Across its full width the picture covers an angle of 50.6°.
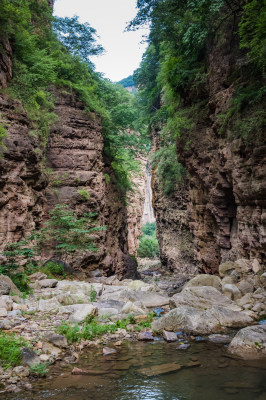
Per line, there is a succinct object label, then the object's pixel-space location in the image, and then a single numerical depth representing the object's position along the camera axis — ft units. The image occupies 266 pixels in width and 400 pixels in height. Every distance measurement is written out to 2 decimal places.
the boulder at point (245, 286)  31.19
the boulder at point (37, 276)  35.80
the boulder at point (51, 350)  16.28
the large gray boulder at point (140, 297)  31.35
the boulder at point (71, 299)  27.26
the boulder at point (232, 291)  30.39
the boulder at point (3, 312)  20.61
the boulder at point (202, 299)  26.71
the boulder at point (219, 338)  19.04
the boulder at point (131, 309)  26.32
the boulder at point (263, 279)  31.24
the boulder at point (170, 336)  19.65
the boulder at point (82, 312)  22.07
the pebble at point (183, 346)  18.15
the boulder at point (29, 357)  14.44
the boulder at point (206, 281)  34.03
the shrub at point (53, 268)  40.98
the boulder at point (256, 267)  34.47
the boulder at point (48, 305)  24.27
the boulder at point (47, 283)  33.19
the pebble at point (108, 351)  17.43
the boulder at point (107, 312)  25.00
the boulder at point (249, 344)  16.49
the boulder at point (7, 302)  22.16
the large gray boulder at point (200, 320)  21.20
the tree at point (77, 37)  70.33
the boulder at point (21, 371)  13.70
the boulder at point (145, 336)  20.06
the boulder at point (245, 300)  27.68
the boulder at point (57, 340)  17.24
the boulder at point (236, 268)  36.91
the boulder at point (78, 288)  31.55
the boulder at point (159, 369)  14.74
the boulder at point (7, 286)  25.05
